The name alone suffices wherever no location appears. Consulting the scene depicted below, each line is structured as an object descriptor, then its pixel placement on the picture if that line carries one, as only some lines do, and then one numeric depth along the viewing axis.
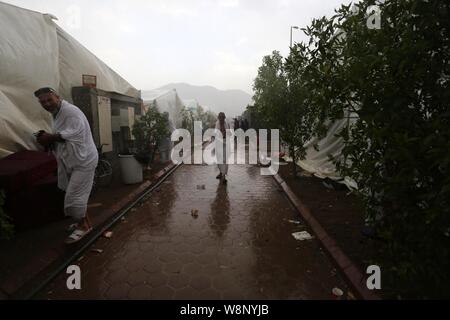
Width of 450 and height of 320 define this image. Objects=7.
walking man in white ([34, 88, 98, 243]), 3.83
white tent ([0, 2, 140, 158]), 5.01
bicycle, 6.76
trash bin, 7.29
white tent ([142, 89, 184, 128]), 14.86
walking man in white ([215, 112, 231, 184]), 7.73
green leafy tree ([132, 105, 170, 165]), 8.83
